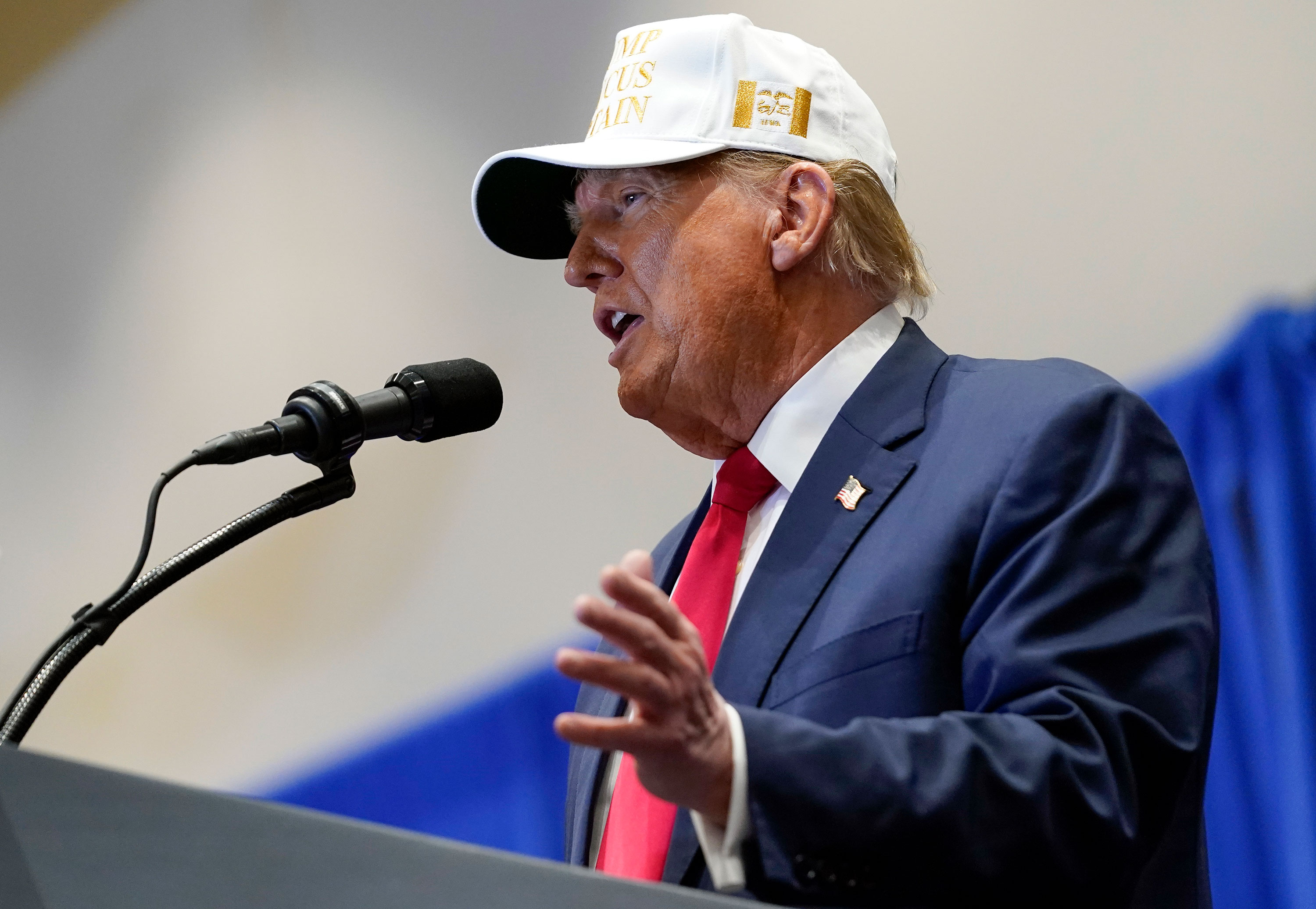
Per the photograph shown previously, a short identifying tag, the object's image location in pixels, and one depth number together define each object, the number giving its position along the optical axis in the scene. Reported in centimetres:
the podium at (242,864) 346
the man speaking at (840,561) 570
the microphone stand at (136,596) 578
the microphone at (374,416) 587
